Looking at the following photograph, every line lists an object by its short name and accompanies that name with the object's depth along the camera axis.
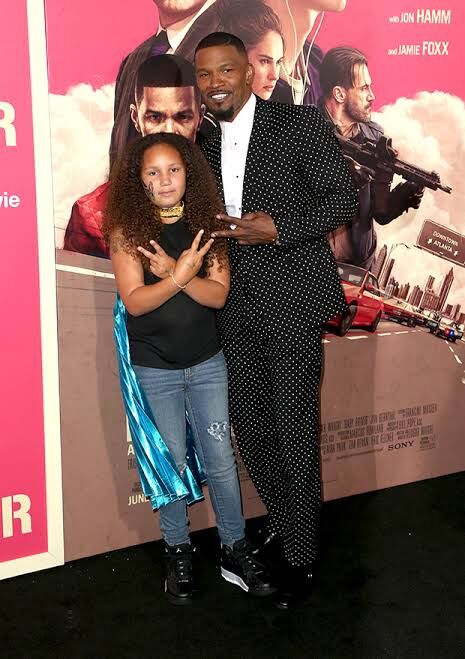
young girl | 2.04
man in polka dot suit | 2.07
